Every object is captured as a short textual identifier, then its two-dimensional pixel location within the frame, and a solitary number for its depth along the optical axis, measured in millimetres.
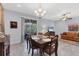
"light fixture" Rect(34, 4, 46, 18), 2628
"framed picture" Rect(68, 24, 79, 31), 4747
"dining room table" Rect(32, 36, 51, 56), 1558
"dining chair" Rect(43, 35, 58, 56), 1535
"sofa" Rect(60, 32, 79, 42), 4244
